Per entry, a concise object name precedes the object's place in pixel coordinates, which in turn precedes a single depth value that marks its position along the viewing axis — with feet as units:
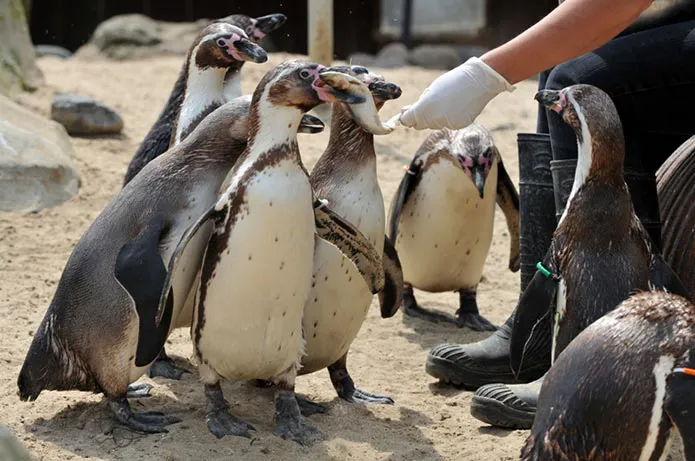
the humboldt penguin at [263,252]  11.49
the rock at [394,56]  42.06
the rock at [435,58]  43.98
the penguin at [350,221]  13.00
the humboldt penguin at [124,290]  11.56
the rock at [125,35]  44.29
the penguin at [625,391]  8.47
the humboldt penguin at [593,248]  10.85
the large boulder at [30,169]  22.16
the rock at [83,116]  28.14
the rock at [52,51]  45.13
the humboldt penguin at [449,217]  17.78
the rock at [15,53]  30.32
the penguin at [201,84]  15.84
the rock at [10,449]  6.60
